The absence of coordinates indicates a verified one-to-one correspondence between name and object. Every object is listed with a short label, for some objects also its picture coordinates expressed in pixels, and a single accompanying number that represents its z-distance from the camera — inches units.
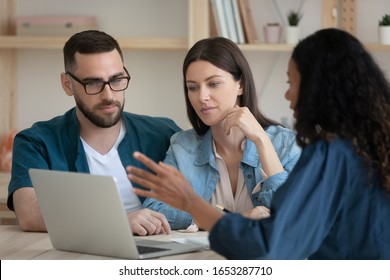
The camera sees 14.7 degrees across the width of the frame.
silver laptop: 140.6
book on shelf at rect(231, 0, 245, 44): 269.9
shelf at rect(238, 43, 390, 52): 268.3
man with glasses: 191.0
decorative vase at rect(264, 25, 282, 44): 276.5
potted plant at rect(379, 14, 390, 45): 267.6
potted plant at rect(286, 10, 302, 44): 274.9
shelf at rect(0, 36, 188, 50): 277.0
